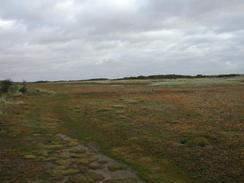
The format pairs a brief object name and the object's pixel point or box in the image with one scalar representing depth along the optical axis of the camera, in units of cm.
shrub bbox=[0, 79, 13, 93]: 3409
